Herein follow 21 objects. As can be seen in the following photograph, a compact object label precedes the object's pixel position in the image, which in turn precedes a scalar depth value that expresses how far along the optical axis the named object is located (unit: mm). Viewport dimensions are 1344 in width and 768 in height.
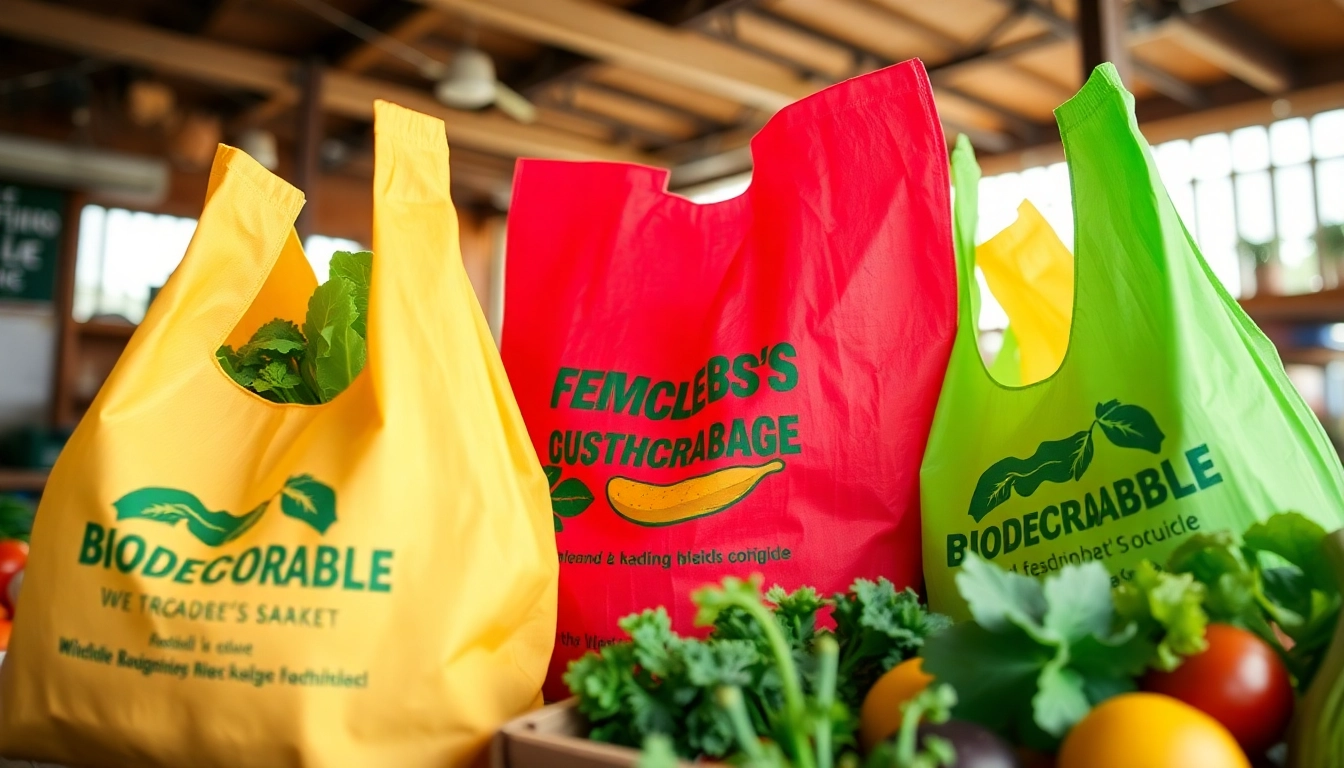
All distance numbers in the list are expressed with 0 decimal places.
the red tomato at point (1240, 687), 457
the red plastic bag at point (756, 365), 764
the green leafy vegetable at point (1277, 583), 492
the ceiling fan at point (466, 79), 3631
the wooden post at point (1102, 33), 2041
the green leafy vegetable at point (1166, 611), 454
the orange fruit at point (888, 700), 499
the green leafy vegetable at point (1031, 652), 467
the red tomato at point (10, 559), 1230
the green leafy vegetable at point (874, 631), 586
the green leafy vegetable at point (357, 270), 763
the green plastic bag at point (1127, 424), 605
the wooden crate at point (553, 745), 474
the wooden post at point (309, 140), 4207
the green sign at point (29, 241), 4934
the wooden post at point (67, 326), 5039
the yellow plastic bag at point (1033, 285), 933
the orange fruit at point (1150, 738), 403
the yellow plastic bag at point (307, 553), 544
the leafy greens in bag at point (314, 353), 714
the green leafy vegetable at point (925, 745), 348
